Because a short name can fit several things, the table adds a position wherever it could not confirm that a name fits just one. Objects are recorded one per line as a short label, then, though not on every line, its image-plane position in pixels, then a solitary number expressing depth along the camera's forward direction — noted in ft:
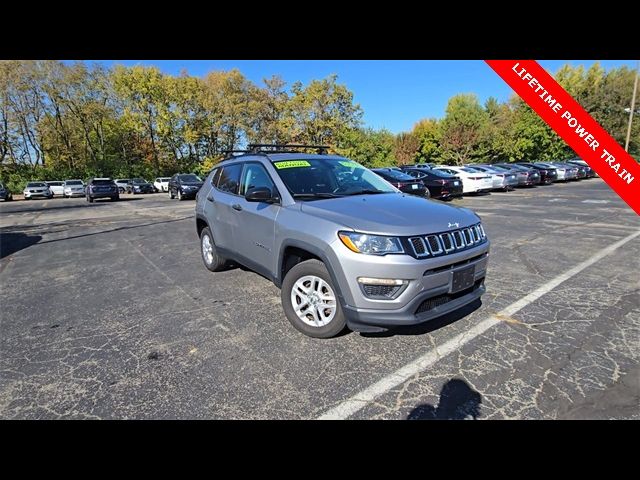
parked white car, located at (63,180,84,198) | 97.81
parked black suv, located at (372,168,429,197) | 44.70
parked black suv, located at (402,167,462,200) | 50.26
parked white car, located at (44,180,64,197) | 104.17
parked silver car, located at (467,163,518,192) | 61.67
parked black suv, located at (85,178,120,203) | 76.38
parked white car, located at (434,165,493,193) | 58.70
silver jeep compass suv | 9.05
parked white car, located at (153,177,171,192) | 126.21
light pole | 115.67
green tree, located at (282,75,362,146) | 117.80
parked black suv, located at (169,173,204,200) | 71.92
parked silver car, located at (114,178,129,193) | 121.03
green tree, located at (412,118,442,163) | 148.25
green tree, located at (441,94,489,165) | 136.98
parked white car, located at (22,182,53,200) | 94.12
